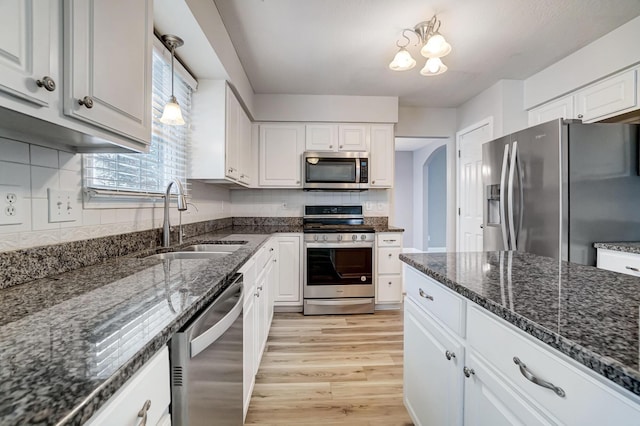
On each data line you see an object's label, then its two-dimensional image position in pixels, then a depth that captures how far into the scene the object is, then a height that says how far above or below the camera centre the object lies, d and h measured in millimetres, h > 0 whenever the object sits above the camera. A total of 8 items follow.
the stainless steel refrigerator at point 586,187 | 1929 +173
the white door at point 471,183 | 3205 +354
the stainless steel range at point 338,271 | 2967 -608
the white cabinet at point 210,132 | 2184 +631
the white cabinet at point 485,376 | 536 -425
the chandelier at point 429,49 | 1802 +1061
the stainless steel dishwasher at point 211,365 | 699 -458
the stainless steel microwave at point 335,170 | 3188 +488
